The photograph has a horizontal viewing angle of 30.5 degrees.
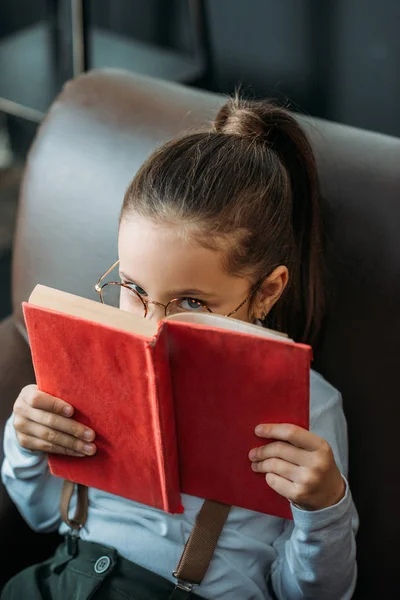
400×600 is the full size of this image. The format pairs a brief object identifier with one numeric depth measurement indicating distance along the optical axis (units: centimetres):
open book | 74
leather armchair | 109
